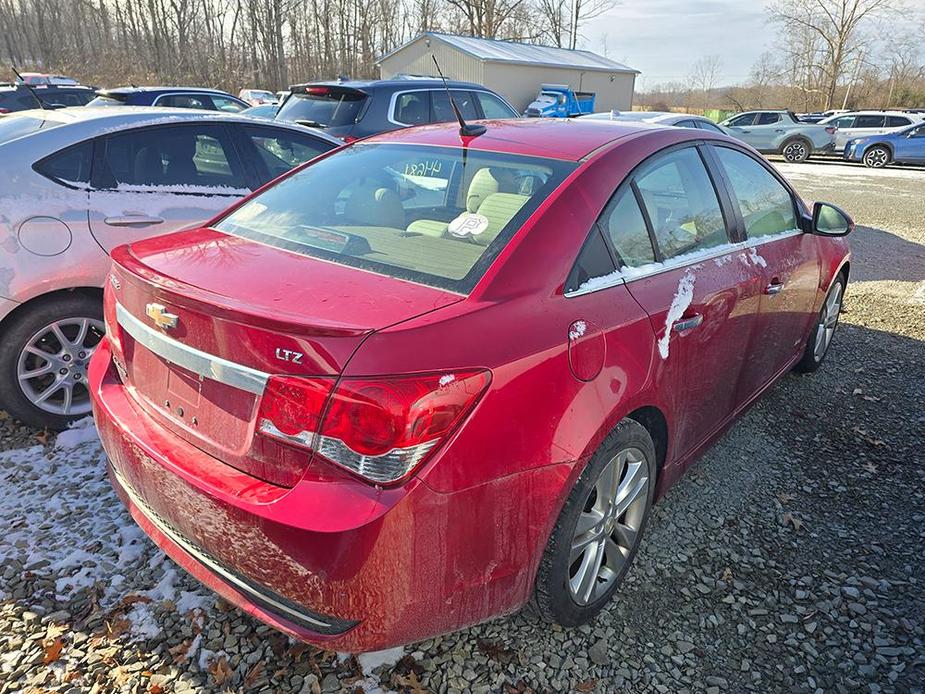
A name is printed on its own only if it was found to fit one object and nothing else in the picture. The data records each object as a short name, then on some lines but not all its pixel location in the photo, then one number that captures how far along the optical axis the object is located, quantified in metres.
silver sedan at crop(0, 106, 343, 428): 3.27
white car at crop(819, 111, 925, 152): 20.52
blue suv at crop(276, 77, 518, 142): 7.59
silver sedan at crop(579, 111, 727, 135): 9.16
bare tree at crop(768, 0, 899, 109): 41.12
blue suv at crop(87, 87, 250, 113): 9.12
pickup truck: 21.09
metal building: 30.58
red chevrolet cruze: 1.59
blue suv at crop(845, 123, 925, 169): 19.81
